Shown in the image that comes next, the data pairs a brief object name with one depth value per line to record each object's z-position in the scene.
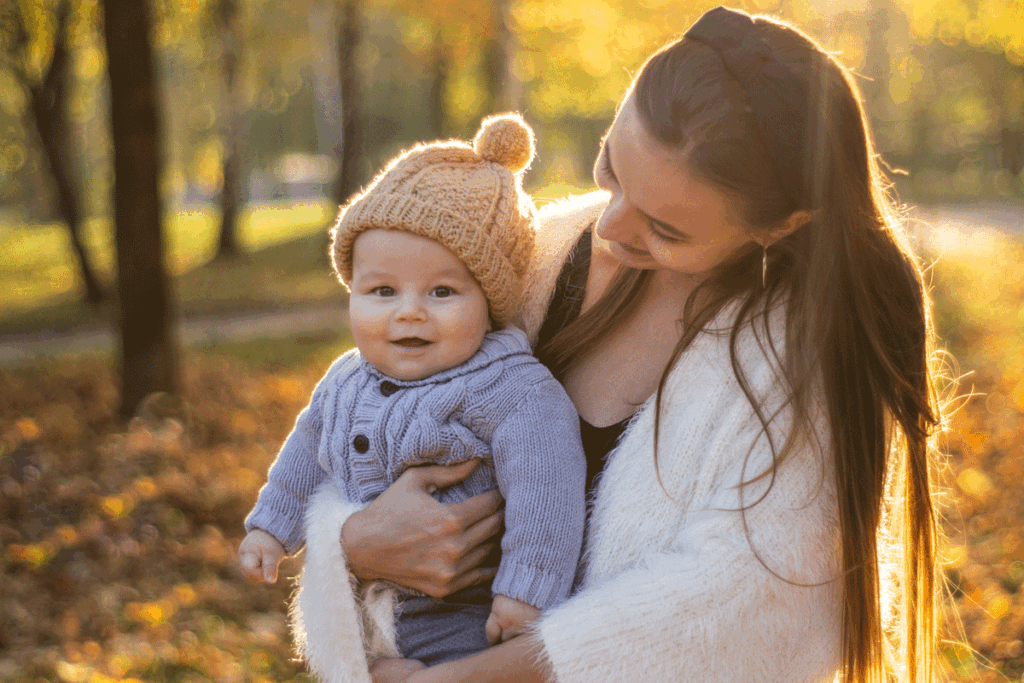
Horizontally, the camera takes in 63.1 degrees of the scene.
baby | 1.92
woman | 1.63
